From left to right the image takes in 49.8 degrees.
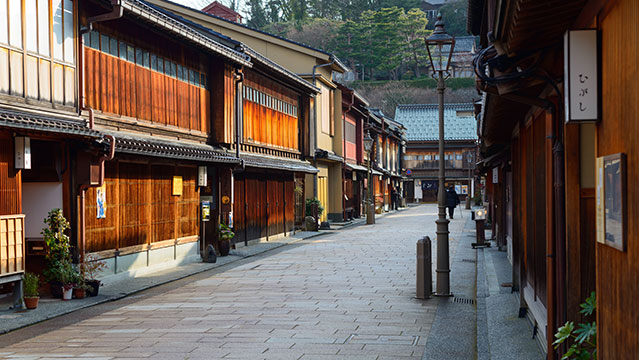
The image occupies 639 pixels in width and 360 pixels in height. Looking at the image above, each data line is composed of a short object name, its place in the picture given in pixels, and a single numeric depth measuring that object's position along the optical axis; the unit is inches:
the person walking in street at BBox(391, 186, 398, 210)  2502.3
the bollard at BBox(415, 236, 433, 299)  524.4
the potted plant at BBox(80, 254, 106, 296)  539.2
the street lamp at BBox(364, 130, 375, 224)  1596.0
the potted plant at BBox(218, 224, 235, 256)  862.5
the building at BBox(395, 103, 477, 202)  3147.1
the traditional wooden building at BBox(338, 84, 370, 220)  1715.2
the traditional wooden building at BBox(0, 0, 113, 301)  473.1
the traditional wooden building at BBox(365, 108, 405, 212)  2224.4
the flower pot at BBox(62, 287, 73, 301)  519.8
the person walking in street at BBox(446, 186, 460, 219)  1733.5
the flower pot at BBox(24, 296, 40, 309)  480.1
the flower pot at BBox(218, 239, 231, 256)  862.5
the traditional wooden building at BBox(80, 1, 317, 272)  623.8
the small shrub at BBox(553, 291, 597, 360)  208.7
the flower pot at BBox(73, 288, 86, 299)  529.3
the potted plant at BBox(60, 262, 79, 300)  520.4
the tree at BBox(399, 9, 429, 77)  3280.0
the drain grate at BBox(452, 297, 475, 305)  519.2
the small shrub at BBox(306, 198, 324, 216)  1385.3
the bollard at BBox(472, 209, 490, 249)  952.3
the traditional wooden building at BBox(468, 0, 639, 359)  163.5
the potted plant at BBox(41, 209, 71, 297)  520.4
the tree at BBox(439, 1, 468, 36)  3821.4
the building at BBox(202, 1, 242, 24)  1507.8
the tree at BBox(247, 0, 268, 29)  3221.5
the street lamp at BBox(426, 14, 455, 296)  538.0
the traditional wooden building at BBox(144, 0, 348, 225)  1359.5
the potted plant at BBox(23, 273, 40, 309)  481.1
